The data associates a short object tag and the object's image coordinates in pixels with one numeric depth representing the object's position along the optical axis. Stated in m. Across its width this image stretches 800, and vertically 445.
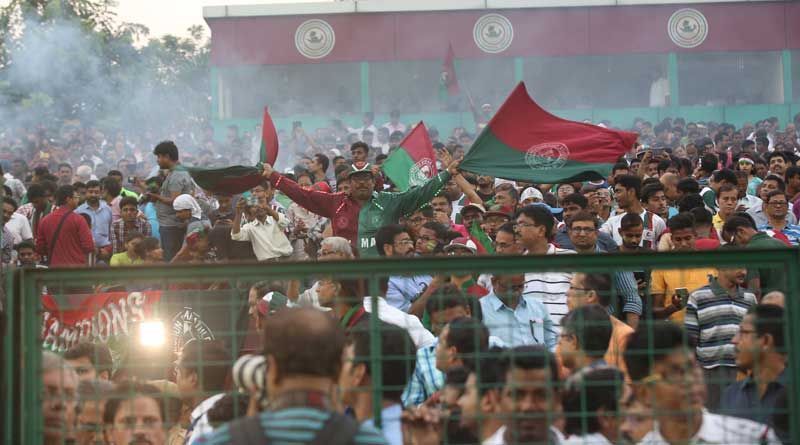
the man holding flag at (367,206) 20.25
